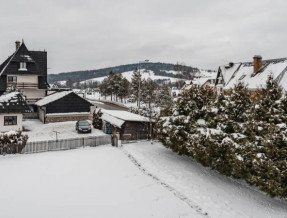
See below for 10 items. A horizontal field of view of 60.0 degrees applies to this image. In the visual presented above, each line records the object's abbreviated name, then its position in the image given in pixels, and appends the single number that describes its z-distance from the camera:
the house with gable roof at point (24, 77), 41.00
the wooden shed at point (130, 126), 28.72
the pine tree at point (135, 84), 74.47
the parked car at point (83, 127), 32.31
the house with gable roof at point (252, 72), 33.84
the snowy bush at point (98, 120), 35.28
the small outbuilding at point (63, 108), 38.75
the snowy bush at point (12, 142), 22.48
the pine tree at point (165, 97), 24.49
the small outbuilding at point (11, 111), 31.14
